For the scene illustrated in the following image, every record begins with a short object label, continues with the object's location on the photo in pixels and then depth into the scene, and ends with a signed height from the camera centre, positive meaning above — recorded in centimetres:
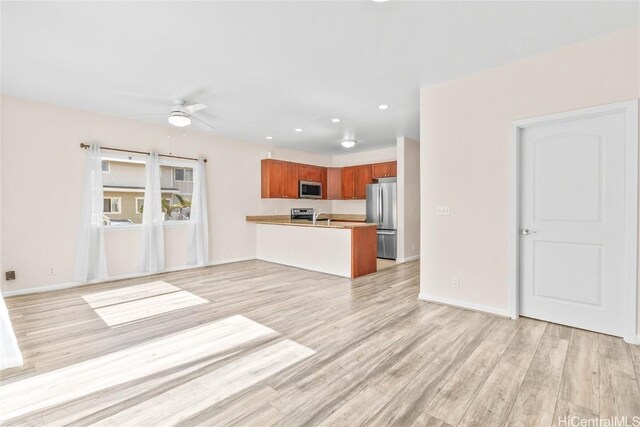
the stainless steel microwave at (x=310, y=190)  759 +53
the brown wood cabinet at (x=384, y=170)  710 +99
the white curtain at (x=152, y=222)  524 -20
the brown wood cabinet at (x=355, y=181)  762 +77
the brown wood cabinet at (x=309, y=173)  761 +99
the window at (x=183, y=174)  581 +73
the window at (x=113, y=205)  499 +10
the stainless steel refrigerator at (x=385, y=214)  666 -10
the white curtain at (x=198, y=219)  589 -17
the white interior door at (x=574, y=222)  267 -13
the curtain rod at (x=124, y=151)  462 +104
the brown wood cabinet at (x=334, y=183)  826 +76
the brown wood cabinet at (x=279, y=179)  696 +75
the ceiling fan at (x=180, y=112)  405 +138
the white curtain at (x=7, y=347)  221 -102
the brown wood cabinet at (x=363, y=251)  508 -74
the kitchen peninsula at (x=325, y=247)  515 -71
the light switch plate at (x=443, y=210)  362 -1
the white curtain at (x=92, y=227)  459 -25
